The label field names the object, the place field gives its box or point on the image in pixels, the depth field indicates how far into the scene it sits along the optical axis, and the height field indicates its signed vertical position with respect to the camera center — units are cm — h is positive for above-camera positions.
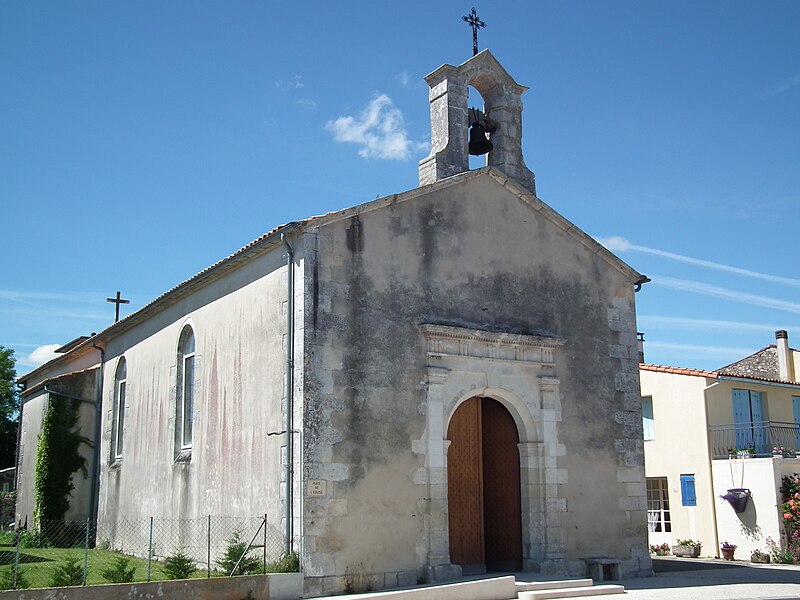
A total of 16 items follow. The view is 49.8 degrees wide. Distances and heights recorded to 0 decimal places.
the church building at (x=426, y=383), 1291 +171
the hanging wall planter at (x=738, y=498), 2120 -37
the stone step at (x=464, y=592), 1170 -144
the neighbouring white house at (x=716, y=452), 2114 +80
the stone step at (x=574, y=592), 1244 -157
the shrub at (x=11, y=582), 1067 -110
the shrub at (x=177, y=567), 1180 -106
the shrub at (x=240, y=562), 1203 -100
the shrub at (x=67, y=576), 1093 -106
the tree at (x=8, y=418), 4066 +341
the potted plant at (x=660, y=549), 2267 -170
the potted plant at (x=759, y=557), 2044 -173
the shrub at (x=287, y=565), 1207 -105
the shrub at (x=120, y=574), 1132 -108
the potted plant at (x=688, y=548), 2198 -163
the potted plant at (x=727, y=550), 2111 -161
